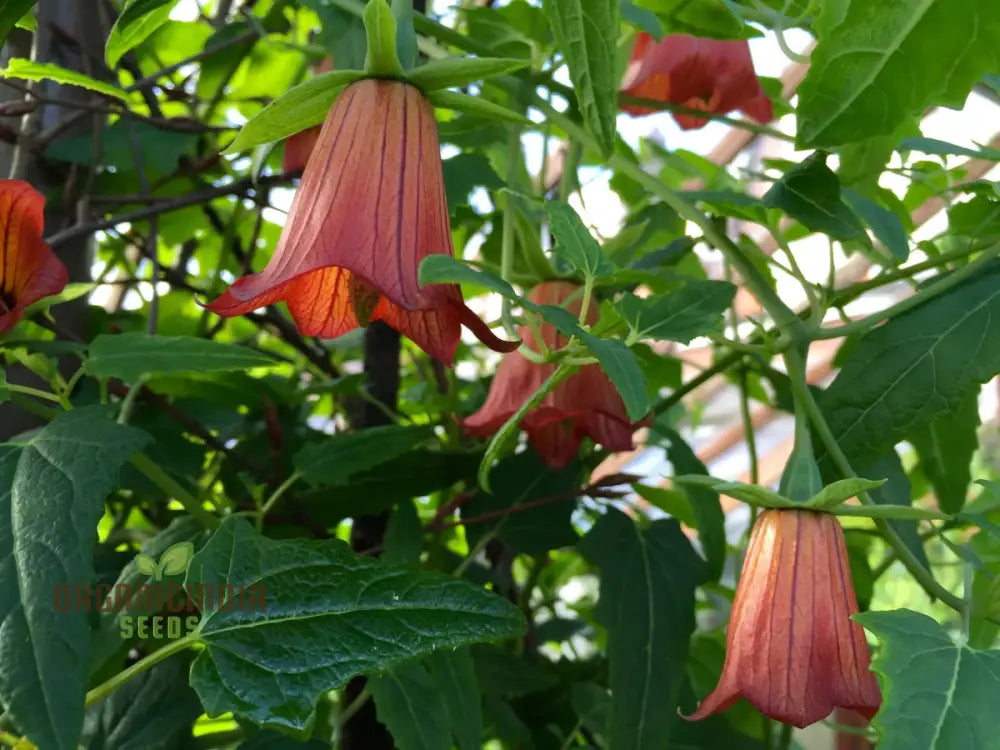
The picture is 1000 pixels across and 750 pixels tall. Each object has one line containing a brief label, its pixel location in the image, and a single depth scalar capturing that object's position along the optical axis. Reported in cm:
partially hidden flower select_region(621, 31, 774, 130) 52
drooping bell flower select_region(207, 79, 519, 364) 28
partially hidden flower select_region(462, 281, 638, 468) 40
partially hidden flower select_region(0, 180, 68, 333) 35
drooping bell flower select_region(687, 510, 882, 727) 31
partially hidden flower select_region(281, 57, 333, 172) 46
